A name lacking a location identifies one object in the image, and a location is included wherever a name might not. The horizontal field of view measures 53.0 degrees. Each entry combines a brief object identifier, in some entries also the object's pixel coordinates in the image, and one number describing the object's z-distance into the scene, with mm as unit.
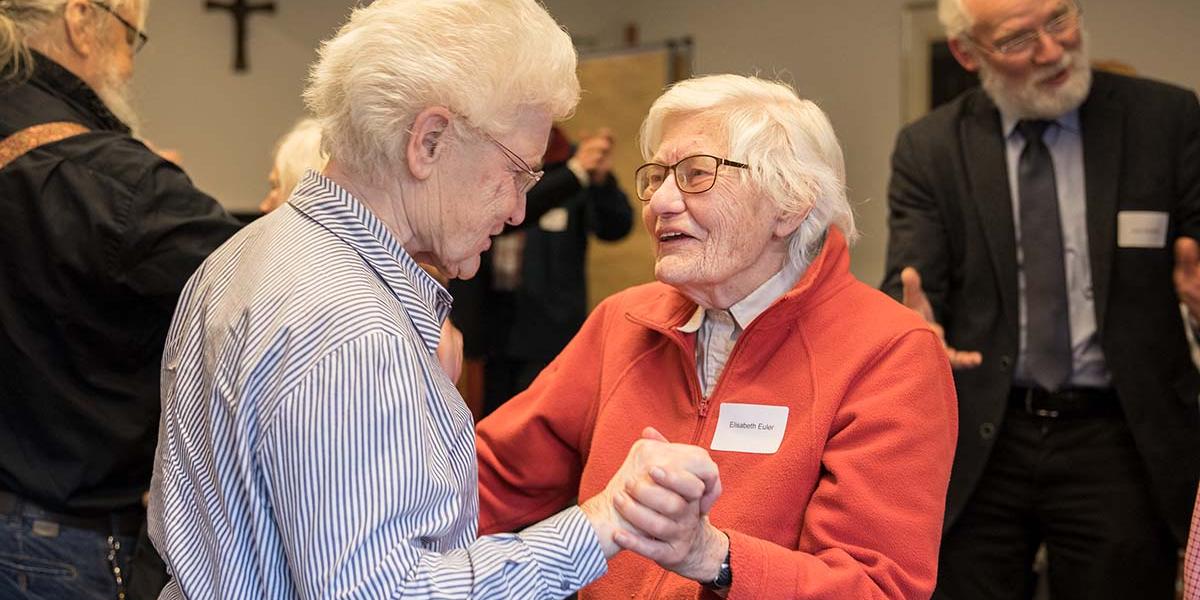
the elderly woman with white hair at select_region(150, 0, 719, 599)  1224
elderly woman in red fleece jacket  1771
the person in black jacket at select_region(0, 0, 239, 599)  2129
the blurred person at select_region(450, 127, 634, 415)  5227
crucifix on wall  6110
